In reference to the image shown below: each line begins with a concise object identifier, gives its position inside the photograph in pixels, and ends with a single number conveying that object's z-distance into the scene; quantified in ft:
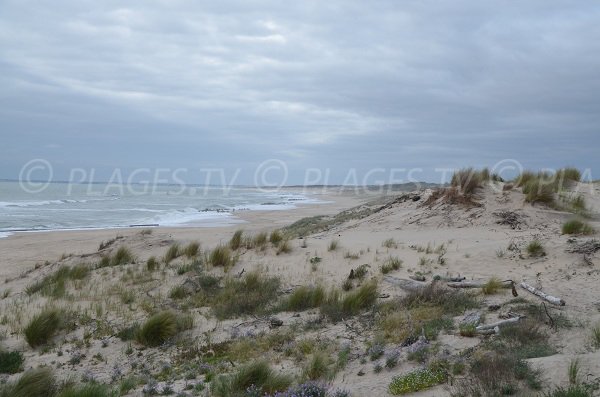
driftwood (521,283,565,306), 21.25
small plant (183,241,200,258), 39.64
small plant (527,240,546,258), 30.40
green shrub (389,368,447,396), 14.55
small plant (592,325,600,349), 16.45
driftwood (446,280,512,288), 25.07
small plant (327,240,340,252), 37.79
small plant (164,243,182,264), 39.45
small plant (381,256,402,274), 30.24
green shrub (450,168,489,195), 50.93
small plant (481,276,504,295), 23.90
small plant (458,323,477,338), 18.56
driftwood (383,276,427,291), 25.31
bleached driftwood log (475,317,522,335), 18.51
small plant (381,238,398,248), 37.97
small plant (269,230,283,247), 39.99
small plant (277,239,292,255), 38.17
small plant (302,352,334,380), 16.66
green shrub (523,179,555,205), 46.57
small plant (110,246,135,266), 41.75
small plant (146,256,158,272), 36.88
